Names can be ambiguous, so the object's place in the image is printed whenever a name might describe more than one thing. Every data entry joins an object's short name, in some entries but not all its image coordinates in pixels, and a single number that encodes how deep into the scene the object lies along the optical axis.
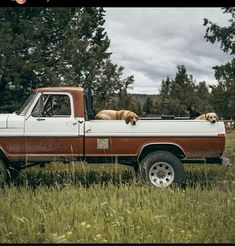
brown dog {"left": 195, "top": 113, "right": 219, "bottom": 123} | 8.22
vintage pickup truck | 7.93
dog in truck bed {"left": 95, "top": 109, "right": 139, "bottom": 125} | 8.18
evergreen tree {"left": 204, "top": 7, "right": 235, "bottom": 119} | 20.62
